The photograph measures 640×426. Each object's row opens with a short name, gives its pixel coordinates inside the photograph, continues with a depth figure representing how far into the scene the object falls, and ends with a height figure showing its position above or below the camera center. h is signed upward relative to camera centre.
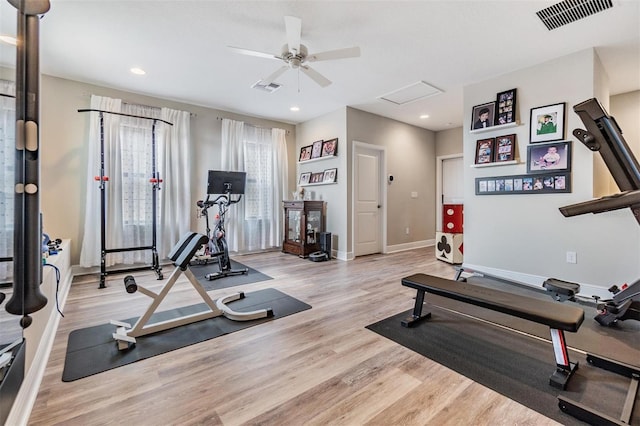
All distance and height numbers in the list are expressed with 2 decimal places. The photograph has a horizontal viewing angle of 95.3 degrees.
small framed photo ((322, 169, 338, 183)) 5.23 +0.69
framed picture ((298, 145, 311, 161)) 5.77 +1.21
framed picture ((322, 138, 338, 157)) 5.15 +1.19
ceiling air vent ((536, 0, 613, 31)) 2.38 +1.73
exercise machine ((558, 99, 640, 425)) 1.98 +0.32
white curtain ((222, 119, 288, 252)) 5.23 +0.62
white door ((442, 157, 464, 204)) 6.29 +0.72
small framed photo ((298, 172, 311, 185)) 5.86 +0.72
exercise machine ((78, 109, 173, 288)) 3.71 +0.07
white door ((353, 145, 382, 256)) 5.23 +0.22
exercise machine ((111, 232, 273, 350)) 2.08 -0.85
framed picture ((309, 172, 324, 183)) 5.57 +0.70
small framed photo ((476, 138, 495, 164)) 3.79 +0.84
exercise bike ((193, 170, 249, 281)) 4.03 +0.03
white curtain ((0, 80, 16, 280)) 1.06 +0.15
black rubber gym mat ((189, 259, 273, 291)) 3.58 -0.86
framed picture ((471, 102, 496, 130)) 3.78 +1.30
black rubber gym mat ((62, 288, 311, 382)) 1.84 -0.94
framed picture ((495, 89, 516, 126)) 3.58 +1.33
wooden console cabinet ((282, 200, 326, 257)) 5.20 -0.23
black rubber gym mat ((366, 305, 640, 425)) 1.51 -0.94
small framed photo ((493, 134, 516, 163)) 3.59 +0.82
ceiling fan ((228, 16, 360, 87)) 2.40 +1.46
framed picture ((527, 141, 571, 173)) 3.21 +0.65
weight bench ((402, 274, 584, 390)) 1.61 -0.58
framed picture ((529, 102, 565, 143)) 3.25 +1.04
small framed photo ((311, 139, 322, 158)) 5.47 +1.22
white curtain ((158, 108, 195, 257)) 4.51 +0.52
